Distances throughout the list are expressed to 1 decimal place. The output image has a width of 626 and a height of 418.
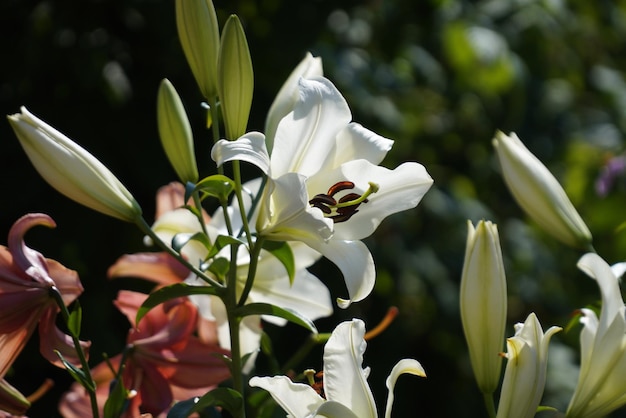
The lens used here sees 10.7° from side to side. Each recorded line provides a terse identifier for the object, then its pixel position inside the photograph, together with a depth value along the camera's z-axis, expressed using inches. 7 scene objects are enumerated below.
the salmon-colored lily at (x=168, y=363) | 92.5
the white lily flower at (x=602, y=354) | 87.5
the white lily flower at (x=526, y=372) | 86.8
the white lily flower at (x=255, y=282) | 93.9
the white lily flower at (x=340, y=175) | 88.2
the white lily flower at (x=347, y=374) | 86.7
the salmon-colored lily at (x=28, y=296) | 89.0
